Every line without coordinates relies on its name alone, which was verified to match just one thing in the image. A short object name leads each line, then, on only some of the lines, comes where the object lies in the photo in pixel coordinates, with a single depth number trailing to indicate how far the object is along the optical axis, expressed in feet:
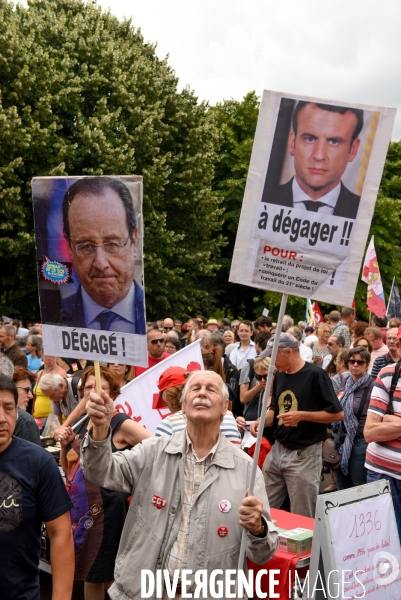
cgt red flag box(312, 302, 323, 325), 65.05
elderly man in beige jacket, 11.69
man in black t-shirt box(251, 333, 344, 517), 21.35
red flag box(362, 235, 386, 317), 56.44
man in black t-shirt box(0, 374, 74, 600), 10.77
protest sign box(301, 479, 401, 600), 13.43
